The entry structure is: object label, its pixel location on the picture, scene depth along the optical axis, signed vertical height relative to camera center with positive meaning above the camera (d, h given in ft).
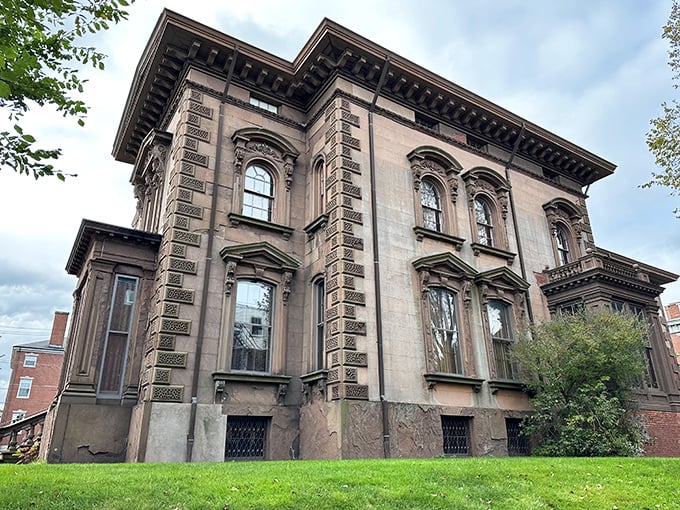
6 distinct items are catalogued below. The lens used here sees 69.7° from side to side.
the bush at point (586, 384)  45.73 +4.90
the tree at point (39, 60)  18.74 +15.76
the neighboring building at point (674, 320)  192.37 +42.99
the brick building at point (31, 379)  161.89 +20.36
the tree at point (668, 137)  49.21 +28.56
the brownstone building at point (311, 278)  42.16 +15.76
